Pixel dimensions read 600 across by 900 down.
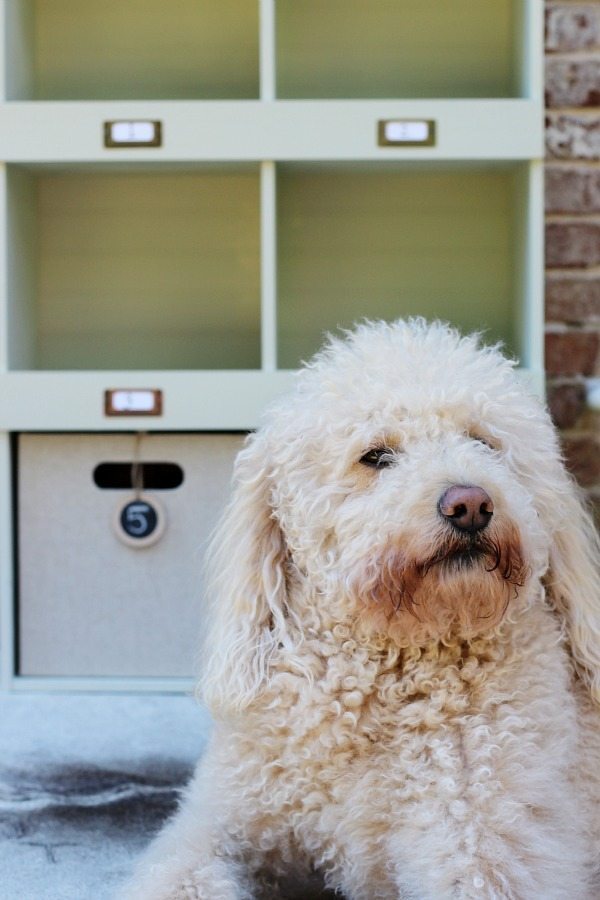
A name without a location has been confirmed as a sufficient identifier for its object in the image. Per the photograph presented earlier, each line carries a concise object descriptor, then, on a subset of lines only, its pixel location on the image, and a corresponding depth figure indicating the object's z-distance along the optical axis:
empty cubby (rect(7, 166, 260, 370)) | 2.29
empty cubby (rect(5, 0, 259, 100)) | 2.29
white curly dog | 1.07
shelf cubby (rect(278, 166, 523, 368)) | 2.30
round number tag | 1.97
